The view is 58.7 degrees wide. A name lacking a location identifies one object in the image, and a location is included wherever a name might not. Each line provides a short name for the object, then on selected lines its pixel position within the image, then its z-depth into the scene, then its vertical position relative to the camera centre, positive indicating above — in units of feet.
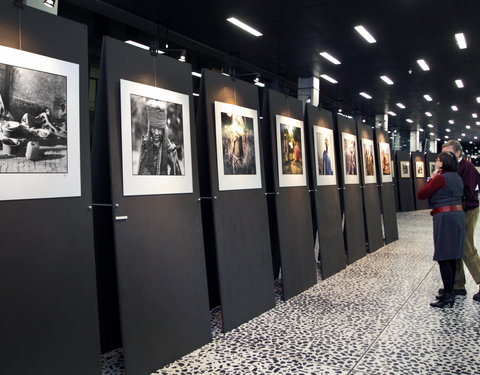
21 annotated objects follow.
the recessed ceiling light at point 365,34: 31.86 +12.47
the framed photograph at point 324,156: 21.53 +2.14
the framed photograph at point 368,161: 28.25 +2.26
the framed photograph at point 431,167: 70.49 +4.05
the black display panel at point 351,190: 24.54 +0.34
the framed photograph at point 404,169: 63.01 +3.53
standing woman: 15.05 -0.92
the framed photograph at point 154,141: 10.84 +1.77
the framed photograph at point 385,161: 31.68 +2.50
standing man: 16.63 -0.55
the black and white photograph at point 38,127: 8.31 +1.76
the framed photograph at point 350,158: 25.09 +2.26
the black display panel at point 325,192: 20.95 +0.25
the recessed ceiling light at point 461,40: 34.01 +12.31
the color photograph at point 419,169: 66.23 +3.59
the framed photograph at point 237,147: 14.28 +1.91
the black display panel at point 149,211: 10.54 -0.14
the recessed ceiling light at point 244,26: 30.75 +13.06
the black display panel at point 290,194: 17.43 +0.21
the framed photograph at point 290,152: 17.95 +2.03
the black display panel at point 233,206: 13.89 -0.16
